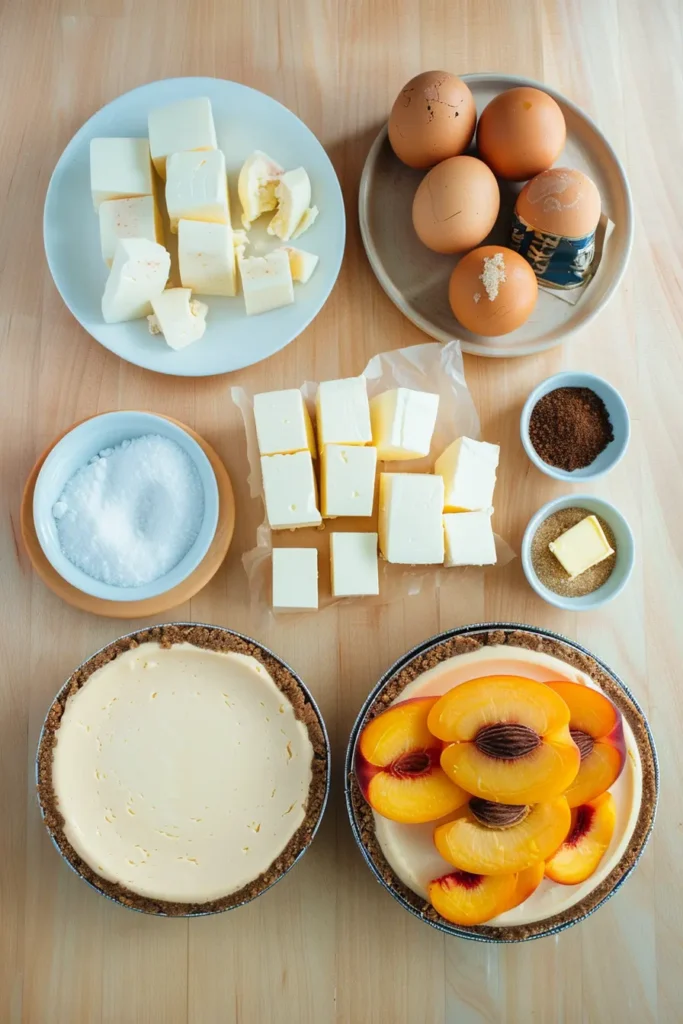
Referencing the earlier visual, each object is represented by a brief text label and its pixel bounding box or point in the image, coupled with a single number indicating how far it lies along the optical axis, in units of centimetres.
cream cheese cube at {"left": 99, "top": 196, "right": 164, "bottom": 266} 107
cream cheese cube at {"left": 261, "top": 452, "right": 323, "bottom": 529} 106
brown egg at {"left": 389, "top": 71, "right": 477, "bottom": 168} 102
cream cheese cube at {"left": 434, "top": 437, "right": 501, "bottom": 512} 107
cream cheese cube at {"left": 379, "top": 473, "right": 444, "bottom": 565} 106
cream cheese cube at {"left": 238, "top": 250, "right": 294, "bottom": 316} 107
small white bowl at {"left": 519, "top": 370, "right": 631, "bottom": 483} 110
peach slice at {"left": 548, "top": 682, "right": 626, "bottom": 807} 88
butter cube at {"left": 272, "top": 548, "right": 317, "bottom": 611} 106
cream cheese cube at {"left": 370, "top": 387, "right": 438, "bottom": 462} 106
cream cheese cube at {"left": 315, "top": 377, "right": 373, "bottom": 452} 106
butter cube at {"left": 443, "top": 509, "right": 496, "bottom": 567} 107
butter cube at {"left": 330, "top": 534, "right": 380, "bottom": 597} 107
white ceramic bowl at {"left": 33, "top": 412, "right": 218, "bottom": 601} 102
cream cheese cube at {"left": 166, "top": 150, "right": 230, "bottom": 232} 106
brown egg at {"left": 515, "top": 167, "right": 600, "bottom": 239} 101
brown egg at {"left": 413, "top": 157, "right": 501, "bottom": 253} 101
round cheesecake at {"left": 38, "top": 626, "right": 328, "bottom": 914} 96
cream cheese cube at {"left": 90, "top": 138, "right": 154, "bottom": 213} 107
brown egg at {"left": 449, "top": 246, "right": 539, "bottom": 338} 102
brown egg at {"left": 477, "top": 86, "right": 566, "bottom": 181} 102
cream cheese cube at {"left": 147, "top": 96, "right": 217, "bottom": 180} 107
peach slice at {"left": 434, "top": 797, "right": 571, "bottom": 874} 84
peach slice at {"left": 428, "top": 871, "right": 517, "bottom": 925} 88
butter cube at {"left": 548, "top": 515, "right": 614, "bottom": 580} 110
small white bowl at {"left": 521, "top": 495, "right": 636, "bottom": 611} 109
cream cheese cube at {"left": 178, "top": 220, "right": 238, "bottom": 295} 106
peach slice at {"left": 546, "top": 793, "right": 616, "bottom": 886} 90
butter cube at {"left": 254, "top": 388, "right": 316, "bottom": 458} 106
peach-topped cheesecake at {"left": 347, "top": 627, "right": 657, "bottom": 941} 84
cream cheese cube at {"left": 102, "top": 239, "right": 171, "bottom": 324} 104
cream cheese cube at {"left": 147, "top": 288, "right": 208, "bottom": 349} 107
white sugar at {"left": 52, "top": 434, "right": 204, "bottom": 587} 104
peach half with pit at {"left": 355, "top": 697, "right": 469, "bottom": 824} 88
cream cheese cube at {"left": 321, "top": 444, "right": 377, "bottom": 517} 106
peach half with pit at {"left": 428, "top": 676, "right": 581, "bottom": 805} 83
